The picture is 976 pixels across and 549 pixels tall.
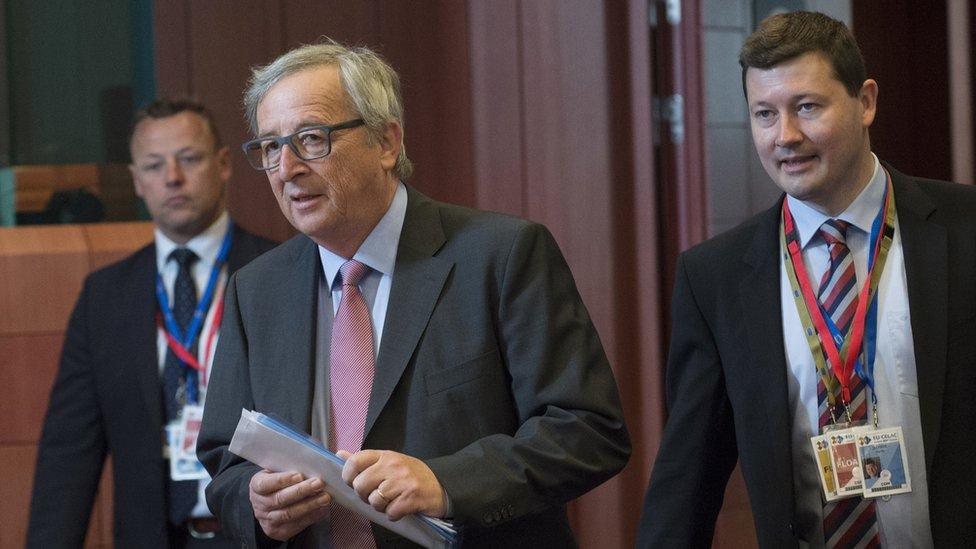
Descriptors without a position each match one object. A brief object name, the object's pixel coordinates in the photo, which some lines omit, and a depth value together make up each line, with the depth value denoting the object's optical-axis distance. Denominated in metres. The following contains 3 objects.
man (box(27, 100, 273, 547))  7.22
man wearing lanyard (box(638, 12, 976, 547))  4.54
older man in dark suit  4.37
